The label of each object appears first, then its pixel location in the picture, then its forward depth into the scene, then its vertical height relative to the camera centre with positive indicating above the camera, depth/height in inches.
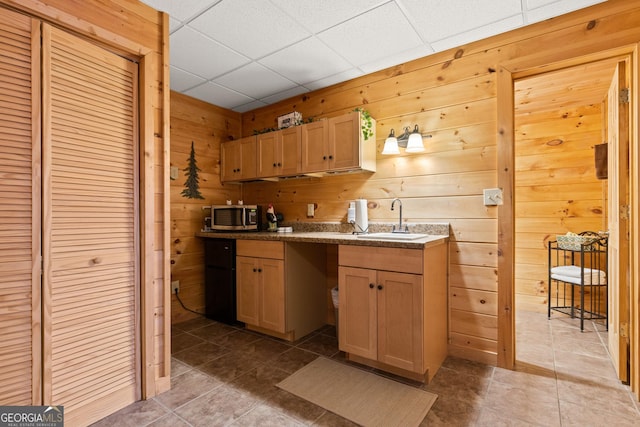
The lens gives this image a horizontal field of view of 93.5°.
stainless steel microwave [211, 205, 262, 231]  124.1 -1.6
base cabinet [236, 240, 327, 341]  102.3 -26.2
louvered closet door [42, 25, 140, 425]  59.5 -2.9
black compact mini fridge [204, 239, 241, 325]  116.8 -26.3
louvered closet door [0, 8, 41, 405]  54.2 +0.5
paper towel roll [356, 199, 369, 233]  103.4 -0.1
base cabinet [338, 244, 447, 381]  74.0 -24.8
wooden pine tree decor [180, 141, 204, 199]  130.6 +15.0
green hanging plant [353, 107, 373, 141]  102.7 +31.0
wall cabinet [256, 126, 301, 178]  118.3 +25.1
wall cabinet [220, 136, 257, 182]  132.4 +24.9
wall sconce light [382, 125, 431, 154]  94.6 +23.4
